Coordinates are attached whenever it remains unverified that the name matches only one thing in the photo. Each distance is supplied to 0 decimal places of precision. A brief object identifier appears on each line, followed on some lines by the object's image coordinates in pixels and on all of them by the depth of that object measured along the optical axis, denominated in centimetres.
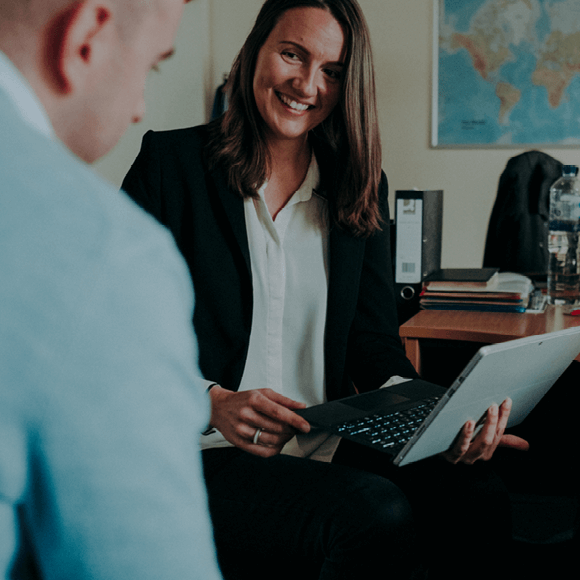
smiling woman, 104
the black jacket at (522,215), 263
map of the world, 331
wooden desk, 140
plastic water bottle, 173
